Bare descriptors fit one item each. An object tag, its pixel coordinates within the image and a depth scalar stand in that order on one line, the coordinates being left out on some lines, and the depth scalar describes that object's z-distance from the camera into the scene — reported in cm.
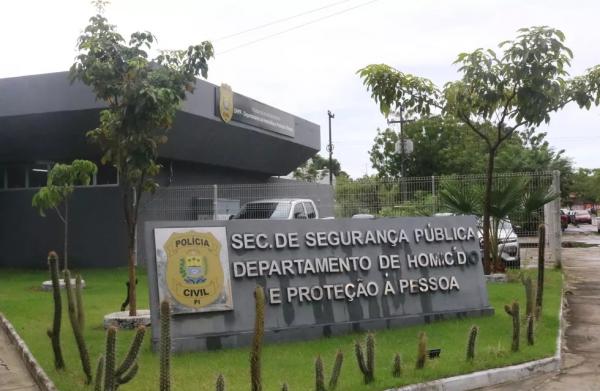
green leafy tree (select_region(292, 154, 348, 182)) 5891
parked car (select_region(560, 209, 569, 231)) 4658
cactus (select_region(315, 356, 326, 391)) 612
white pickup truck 1739
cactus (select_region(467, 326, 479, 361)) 745
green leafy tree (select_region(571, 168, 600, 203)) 6925
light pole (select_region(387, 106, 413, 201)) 4062
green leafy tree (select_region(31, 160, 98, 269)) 1457
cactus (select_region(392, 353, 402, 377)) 695
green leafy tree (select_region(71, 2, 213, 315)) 972
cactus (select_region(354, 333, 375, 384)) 652
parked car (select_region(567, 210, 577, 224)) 6256
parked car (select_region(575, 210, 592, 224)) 6412
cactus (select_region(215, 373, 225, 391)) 486
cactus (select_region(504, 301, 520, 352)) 780
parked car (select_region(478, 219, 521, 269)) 1539
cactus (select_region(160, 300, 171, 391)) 507
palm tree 1487
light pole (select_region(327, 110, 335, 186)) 5431
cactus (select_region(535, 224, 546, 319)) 960
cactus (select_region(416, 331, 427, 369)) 704
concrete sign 846
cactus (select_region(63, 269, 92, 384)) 665
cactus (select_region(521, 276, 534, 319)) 891
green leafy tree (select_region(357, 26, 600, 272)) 1336
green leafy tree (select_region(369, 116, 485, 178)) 4519
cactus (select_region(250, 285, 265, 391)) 534
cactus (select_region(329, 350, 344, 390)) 612
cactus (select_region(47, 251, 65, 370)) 674
